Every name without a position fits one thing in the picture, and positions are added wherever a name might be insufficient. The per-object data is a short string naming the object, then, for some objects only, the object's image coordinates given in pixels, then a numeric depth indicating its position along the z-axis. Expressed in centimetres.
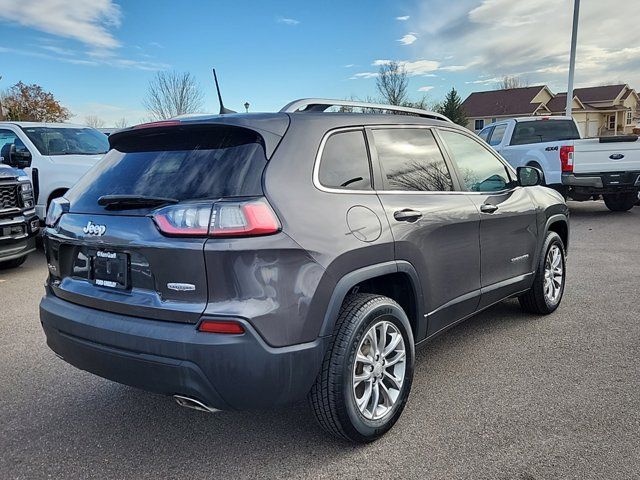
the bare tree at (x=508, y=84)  8306
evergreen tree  5088
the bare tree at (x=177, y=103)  3309
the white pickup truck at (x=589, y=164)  1043
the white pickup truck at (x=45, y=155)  827
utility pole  1983
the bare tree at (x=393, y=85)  4816
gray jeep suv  238
